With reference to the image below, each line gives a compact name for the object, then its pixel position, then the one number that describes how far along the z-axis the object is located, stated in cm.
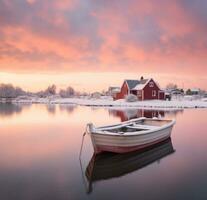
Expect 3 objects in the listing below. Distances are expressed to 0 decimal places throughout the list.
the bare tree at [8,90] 12096
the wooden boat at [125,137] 970
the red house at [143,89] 5138
